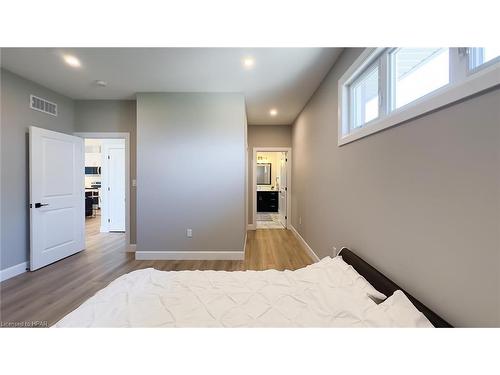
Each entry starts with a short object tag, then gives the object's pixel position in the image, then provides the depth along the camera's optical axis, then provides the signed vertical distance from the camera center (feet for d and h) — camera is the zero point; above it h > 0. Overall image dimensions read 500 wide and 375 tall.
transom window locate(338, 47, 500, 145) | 2.84 +2.04
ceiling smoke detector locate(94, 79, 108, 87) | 9.77 +4.79
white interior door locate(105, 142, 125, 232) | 16.72 -0.34
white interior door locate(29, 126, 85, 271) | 9.64 -0.75
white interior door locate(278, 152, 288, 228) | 18.70 -0.68
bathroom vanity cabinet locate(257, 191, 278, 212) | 25.72 -2.28
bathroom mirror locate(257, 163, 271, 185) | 26.84 +1.16
